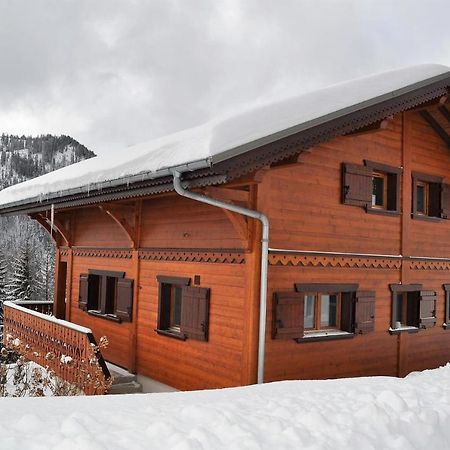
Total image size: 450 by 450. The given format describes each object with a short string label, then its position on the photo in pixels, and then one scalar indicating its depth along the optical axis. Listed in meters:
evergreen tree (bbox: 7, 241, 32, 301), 29.20
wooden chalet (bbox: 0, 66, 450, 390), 7.36
